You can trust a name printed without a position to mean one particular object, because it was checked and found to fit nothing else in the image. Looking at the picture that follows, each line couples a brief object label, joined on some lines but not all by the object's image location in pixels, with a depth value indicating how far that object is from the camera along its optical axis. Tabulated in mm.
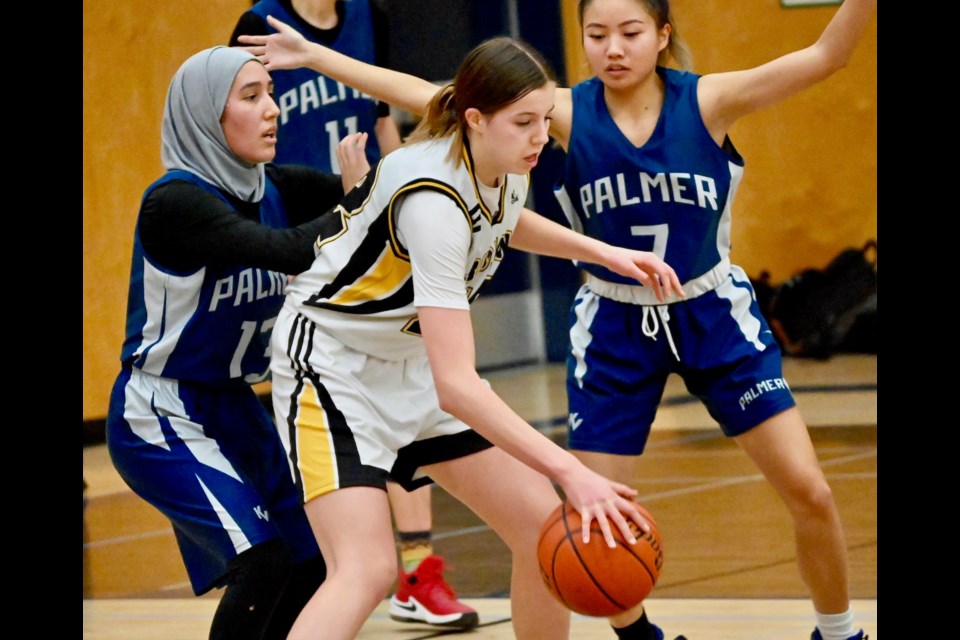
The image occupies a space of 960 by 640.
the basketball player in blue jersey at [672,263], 7301
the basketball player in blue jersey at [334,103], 9367
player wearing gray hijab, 6488
